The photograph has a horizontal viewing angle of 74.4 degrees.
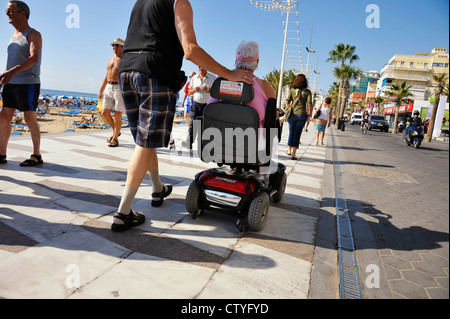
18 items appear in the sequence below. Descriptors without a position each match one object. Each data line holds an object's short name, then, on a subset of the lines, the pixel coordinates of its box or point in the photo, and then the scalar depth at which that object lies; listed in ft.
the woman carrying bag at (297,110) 21.86
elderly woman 8.39
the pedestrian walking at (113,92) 19.02
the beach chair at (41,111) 61.62
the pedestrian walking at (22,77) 12.36
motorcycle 48.19
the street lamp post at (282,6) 68.39
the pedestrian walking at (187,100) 22.28
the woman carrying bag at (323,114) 33.73
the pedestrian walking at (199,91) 19.38
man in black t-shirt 7.29
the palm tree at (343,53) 142.73
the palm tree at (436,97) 72.21
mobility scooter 8.19
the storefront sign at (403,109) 159.21
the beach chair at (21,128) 33.90
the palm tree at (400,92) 144.07
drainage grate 6.04
